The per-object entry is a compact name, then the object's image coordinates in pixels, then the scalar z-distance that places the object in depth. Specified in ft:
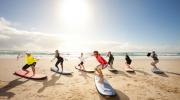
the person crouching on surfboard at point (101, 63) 21.12
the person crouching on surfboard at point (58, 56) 31.34
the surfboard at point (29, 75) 23.81
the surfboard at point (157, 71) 32.17
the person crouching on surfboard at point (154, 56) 35.82
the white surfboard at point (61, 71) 29.28
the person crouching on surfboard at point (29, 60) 25.64
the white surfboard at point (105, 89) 16.15
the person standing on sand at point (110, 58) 34.42
